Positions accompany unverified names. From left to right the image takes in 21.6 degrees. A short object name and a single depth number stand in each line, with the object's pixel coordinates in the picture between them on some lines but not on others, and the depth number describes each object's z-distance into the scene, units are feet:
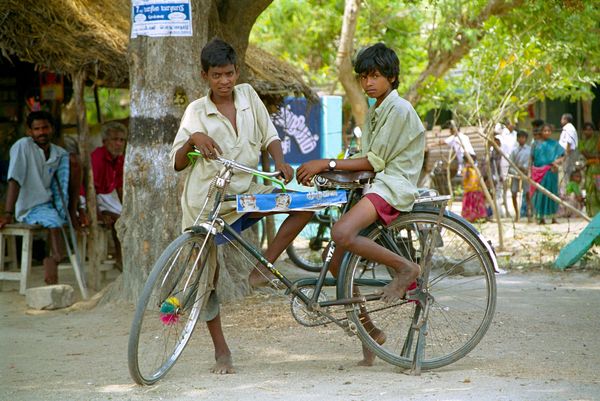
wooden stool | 47.88
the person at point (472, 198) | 88.23
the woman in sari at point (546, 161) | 89.20
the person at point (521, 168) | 92.06
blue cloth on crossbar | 26.44
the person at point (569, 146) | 91.01
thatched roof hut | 47.39
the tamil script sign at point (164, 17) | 36.36
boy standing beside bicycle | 26.99
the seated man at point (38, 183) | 48.36
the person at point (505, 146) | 94.61
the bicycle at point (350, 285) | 26.12
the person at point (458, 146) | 83.73
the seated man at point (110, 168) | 54.87
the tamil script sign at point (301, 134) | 81.82
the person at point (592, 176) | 60.01
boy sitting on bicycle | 26.20
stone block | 43.48
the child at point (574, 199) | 82.76
